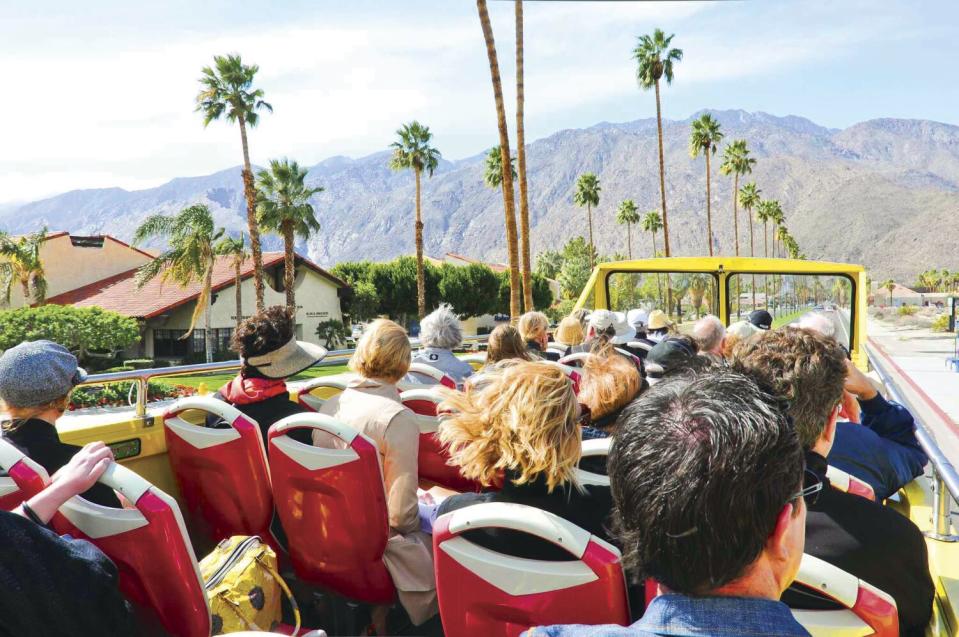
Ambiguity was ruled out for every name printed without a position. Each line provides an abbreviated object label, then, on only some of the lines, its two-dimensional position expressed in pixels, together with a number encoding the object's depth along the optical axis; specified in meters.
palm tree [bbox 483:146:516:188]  48.77
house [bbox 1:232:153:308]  39.97
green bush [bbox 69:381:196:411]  21.52
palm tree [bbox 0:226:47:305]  33.62
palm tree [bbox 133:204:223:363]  33.56
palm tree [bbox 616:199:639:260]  77.00
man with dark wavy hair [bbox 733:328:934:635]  2.15
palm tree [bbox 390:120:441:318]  41.66
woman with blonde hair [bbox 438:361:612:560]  2.39
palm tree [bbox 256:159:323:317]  38.31
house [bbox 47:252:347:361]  37.12
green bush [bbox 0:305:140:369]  26.47
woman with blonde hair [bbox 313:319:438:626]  3.18
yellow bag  2.71
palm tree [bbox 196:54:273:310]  33.47
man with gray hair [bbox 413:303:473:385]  5.90
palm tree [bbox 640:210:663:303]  82.80
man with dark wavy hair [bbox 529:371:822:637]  1.20
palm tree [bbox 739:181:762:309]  81.88
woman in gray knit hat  2.73
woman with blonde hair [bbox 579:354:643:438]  3.30
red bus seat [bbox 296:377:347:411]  4.56
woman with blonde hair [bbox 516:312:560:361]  6.97
